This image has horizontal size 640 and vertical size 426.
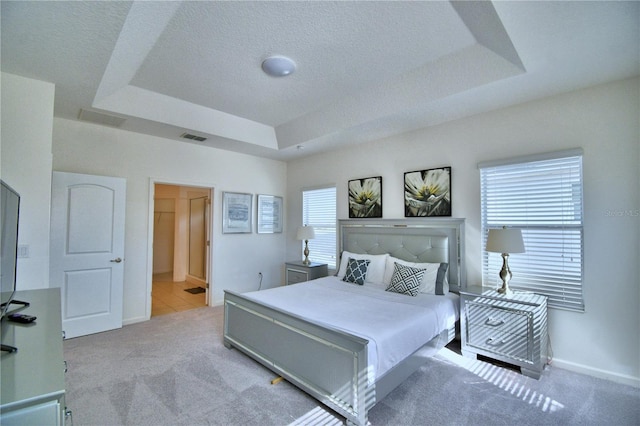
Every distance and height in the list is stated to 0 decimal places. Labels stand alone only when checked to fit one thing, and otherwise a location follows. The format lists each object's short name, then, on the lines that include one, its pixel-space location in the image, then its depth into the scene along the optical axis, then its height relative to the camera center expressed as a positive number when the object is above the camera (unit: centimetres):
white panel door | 350 -37
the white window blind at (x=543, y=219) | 281 +3
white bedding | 217 -82
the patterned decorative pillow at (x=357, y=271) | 386 -67
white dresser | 84 -52
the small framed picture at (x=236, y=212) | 504 +13
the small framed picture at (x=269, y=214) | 556 +12
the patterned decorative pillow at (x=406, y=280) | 326 -67
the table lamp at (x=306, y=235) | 493 -24
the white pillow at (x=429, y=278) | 334 -65
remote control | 149 -50
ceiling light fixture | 276 +148
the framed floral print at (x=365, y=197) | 440 +36
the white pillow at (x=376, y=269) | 386 -64
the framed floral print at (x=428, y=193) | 369 +37
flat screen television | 166 -15
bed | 207 -83
